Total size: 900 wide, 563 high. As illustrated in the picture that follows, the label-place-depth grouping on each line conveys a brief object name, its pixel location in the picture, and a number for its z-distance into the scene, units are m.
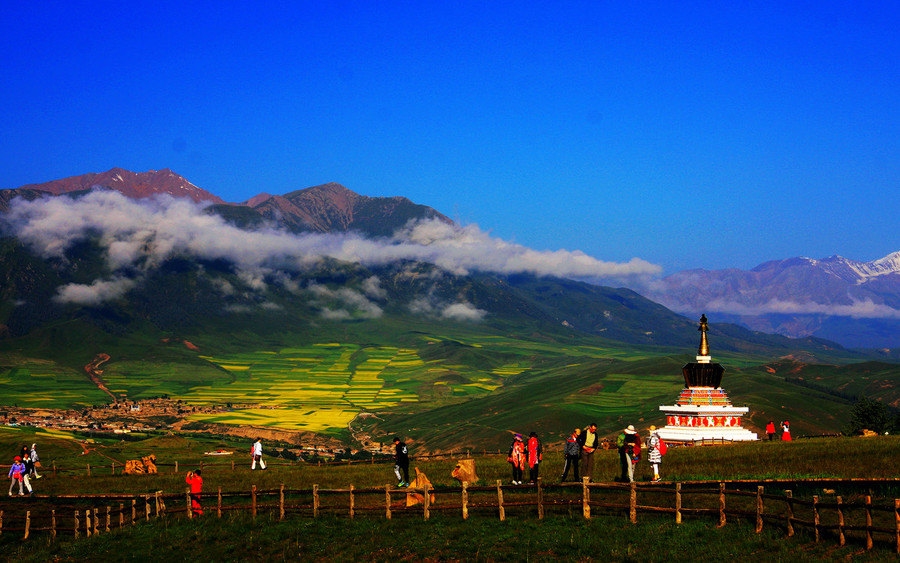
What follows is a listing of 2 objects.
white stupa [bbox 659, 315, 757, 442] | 80.50
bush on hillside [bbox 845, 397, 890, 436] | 108.25
